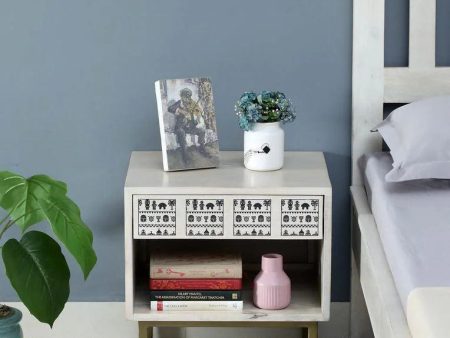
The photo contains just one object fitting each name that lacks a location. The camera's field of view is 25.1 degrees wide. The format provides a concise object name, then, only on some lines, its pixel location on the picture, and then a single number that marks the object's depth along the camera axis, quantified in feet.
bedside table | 8.68
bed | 6.41
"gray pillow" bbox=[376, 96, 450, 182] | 8.35
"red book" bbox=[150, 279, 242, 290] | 9.04
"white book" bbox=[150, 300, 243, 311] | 9.02
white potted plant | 9.05
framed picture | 9.07
